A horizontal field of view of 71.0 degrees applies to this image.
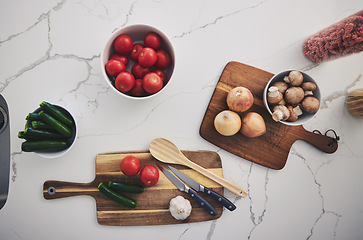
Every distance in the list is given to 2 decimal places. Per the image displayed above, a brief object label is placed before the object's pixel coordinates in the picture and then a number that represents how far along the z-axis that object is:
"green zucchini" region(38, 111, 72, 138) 0.89
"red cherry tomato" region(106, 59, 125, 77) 0.89
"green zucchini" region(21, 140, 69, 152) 0.89
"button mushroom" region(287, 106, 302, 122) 0.92
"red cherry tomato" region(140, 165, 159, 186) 0.94
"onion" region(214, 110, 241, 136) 0.93
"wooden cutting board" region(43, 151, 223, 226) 1.00
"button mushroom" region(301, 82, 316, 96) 0.92
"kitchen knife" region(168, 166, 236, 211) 0.99
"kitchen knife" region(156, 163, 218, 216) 0.99
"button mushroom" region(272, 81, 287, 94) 0.94
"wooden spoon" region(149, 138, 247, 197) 1.00
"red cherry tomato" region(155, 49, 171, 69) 0.92
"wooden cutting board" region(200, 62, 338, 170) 1.02
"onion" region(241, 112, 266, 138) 0.95
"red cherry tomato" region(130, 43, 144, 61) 0.95
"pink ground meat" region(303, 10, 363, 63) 0.81
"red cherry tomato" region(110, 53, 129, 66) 0.94
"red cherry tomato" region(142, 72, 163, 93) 0.87
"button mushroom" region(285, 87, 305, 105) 0.92
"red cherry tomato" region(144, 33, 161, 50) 0.91
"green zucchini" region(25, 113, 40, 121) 0.90
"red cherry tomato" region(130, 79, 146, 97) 0.93
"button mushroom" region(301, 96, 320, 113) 0.91
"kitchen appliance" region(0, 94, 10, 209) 1.03
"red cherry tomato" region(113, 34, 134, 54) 0.90
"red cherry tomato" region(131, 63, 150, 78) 0.94
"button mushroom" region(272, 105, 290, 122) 0.91
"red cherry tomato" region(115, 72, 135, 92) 0.87
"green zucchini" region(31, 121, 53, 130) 0.88
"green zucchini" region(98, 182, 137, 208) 0.95
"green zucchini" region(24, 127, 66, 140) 0.89
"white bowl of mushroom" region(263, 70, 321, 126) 0.91
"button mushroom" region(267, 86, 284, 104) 0.92
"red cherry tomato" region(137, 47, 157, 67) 0.88
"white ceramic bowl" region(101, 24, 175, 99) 0.90
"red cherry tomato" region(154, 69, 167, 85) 0.94
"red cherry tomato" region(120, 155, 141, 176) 0.95
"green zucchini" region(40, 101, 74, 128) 0.90
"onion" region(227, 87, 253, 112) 0.93
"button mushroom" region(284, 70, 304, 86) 0.92
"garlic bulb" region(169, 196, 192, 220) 0.96
